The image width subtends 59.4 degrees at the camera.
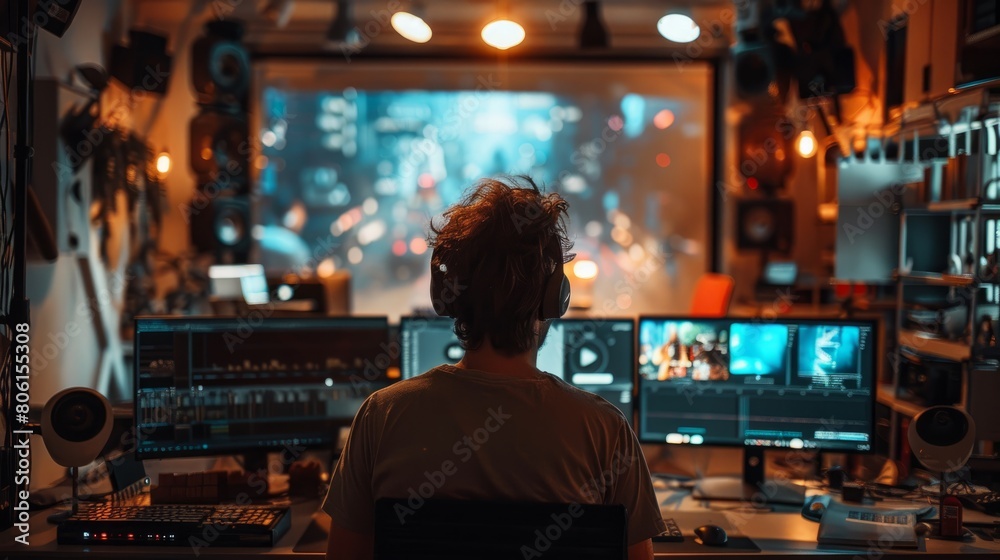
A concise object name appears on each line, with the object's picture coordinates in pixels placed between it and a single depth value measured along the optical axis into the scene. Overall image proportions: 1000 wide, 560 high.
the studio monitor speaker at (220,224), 5.51
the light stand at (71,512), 2.12
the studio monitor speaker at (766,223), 5.83
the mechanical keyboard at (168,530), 1.97
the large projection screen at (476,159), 6.74
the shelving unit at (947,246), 2.59
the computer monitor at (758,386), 2.38
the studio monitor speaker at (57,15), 2.49
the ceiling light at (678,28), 3.23
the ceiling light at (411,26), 3.80
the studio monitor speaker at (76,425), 2.10
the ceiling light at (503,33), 3.94
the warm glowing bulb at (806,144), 4.98
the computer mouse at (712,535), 2.01
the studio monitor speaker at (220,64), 5.41
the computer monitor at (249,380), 2.30
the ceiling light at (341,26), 6.00
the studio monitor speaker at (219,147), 5.49
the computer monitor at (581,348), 2.53
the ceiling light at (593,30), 5.60
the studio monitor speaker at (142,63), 4.79
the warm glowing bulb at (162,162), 4.97
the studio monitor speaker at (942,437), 2.13
